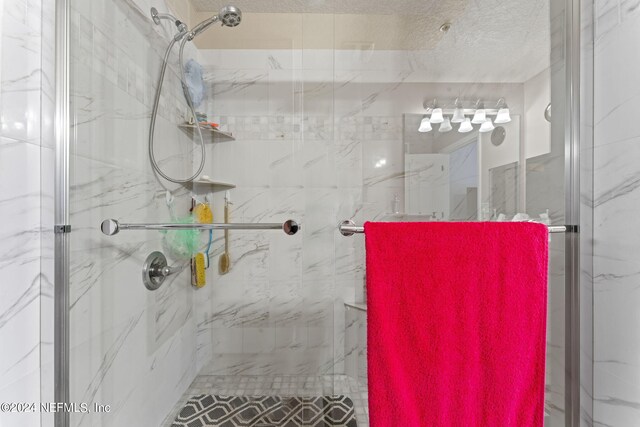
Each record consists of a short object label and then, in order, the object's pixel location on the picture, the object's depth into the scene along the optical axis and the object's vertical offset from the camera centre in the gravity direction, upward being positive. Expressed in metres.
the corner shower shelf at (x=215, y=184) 0.95 +0.08
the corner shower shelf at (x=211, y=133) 0.94 +0.23
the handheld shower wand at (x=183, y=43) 0.92 +0.50
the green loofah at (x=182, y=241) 0.96 -0.09
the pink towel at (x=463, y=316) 0.79 -0.26
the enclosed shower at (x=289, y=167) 0.91 +0.13
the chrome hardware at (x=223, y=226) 0.92 -0.05
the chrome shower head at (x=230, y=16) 0.92 +0.57
